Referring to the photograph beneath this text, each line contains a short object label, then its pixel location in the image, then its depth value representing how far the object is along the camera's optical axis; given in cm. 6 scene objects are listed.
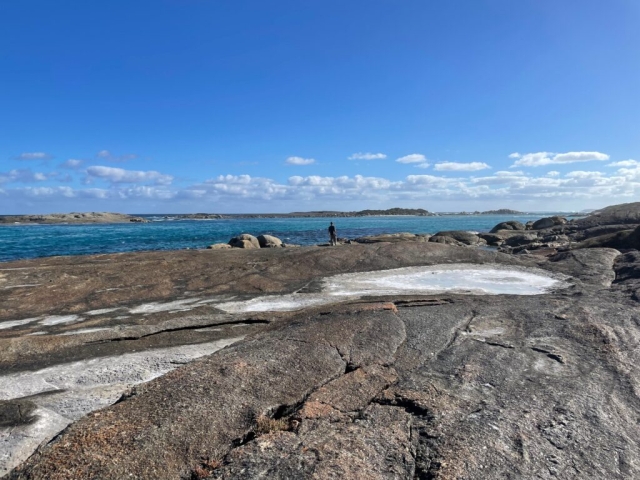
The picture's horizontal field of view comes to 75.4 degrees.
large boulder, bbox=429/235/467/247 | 3813
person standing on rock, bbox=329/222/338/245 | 3011
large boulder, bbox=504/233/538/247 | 3897
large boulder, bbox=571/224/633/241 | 3656
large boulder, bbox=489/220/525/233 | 5991
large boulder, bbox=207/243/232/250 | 3236
